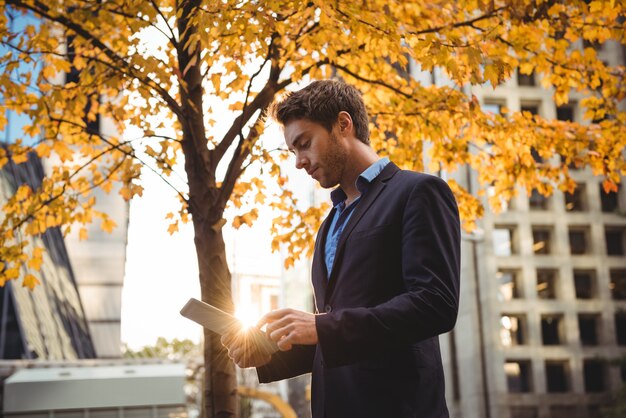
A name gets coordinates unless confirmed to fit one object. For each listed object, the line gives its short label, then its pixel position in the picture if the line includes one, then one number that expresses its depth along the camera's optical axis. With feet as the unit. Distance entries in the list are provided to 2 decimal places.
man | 8.62
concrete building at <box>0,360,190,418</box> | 83.51
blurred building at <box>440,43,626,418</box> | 120.26
